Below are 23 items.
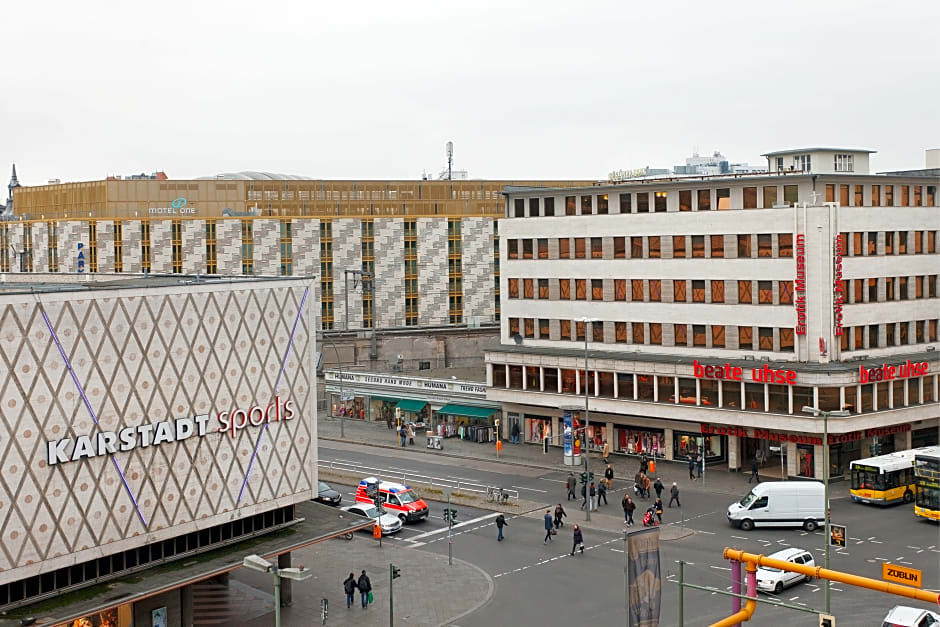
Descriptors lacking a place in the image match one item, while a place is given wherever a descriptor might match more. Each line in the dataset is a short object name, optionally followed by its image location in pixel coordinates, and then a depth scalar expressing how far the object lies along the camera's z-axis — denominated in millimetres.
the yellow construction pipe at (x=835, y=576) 27594
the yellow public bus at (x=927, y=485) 58188
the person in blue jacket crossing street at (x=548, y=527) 56031
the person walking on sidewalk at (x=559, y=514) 58531
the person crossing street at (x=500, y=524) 56678
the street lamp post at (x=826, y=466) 43800
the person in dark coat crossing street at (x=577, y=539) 53781
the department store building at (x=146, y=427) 36781
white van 57562
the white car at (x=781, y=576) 46469
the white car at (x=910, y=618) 39000
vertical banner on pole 32875
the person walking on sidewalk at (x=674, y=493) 62500
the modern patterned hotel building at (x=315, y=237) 116938
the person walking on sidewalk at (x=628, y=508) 59250
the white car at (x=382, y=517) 59344
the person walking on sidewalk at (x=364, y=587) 46812
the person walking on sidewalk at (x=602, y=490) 63719
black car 64250
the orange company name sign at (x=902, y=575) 30406
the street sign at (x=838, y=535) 43438
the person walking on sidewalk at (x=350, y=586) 47000
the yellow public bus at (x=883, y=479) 62594
